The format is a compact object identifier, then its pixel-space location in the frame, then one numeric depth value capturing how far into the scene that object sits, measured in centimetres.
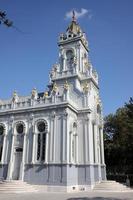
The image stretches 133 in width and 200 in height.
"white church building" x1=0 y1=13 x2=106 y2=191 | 2469
